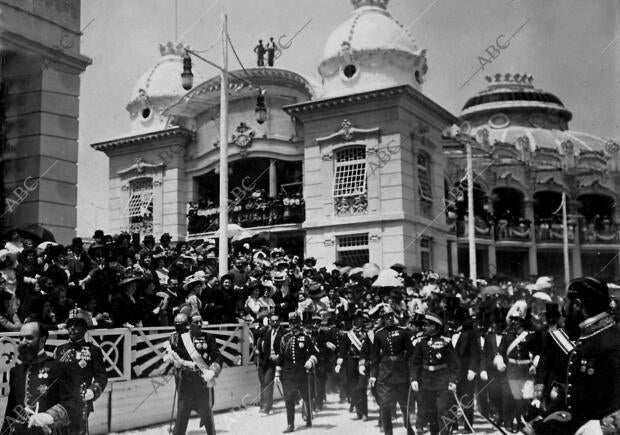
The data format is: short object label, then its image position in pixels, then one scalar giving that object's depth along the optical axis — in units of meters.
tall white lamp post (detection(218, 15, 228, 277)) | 15.73
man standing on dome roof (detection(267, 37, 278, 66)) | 29.77
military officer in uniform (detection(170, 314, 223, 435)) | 9.19
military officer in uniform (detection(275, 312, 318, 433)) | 11.32
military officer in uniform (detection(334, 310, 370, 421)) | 12.37
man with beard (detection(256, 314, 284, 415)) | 13.02
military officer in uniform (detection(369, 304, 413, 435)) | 10.35
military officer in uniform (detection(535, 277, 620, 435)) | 4.50
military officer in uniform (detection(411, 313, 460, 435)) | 9.77
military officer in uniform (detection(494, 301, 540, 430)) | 10.56
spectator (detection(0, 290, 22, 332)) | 9.38
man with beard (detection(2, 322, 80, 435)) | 6.09
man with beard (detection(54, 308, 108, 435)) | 7.05
